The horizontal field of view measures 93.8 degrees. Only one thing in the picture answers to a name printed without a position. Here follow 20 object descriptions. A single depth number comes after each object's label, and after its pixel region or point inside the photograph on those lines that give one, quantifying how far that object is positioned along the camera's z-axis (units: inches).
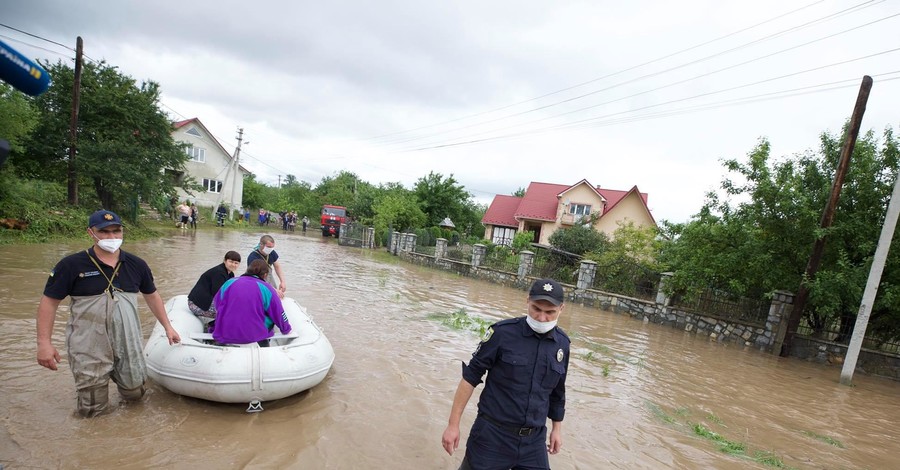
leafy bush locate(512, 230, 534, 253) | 848.9
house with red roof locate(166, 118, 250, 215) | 1321.4
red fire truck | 1341.4
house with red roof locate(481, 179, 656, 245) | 1177.4
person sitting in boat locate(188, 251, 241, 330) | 208.7
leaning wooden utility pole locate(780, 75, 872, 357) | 354.0
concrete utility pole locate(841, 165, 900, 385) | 307.0
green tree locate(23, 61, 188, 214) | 665.6
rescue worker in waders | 127.5
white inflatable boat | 154.3
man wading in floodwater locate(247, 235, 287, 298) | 253.9
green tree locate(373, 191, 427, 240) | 1167.0
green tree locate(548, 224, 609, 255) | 886.4
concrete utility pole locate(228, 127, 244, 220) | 1305.4
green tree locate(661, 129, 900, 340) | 353.4
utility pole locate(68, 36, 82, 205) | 644.7
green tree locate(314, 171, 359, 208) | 2006.6
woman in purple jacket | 166.9
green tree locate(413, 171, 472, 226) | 1320.1
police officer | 95.5
